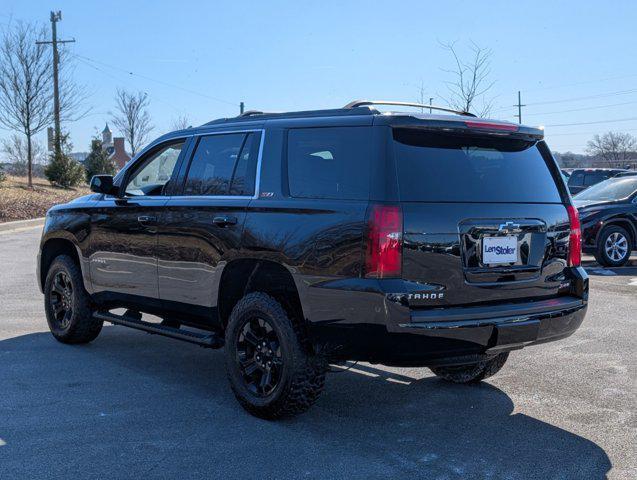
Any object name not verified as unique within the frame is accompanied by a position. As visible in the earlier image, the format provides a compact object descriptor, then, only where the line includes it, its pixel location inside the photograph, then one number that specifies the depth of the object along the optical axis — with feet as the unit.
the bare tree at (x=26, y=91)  109.29
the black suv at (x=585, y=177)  68.49
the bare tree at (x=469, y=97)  69.77
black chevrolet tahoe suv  13.98
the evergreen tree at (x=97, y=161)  145.38
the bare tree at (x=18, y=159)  183.39
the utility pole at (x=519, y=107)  261.24
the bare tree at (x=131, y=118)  190.56
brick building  347.97
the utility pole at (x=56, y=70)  117.08
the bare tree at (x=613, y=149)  272.19
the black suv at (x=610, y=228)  43.50
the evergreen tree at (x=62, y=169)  123.75
